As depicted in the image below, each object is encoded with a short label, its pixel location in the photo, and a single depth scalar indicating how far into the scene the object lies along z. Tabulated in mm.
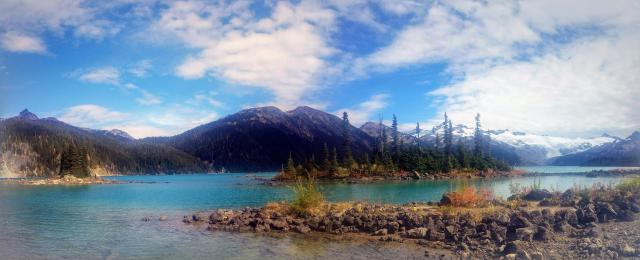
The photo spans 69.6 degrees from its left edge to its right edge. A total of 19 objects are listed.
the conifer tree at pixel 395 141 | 132825
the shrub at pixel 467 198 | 28281
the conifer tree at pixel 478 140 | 148088
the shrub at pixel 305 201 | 29784
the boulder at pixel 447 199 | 29281
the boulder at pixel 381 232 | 23723
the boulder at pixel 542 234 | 19458
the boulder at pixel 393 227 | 23906
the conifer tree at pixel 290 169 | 122912
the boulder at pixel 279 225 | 26866
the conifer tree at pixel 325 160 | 123975
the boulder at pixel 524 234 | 19422
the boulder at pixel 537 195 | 30717
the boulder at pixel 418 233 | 22211
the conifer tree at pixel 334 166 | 121500
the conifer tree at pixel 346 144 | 125562
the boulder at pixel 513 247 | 17156
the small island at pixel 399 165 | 119375
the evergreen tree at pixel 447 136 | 145875
